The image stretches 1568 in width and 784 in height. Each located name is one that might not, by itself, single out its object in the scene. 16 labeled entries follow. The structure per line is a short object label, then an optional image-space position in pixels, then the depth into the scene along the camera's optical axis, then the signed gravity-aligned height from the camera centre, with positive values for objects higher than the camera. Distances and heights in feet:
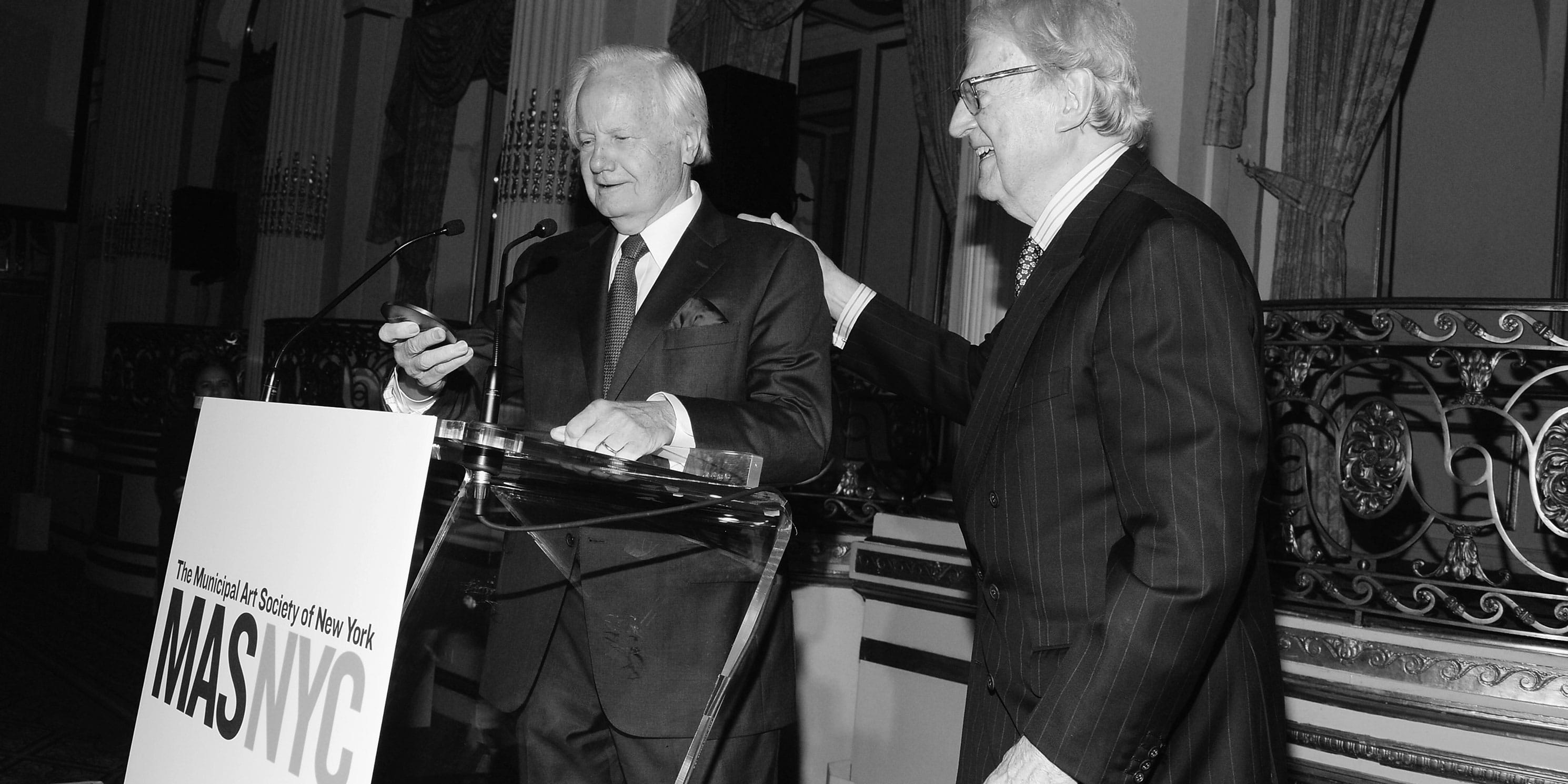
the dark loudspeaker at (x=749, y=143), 13.82 +3.25
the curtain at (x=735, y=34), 20.45 +6.69
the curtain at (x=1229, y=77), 14.89 +4.78
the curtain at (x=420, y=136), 29.48 +6.45
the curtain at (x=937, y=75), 19.54 +6.05
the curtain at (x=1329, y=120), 15.67 +4.65
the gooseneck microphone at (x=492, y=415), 4.02 -0.09
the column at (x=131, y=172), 35.19 +5.85
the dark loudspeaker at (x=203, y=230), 32.78 +3.82
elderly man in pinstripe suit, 3.98 -0.03
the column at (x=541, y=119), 19.33 +4.60
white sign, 3.70 -0.79
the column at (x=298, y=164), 27.53 +5.13
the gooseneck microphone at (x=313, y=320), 5.80 +0.31
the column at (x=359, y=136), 28.94 +6.10
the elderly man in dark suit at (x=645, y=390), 4.45 +0.07
